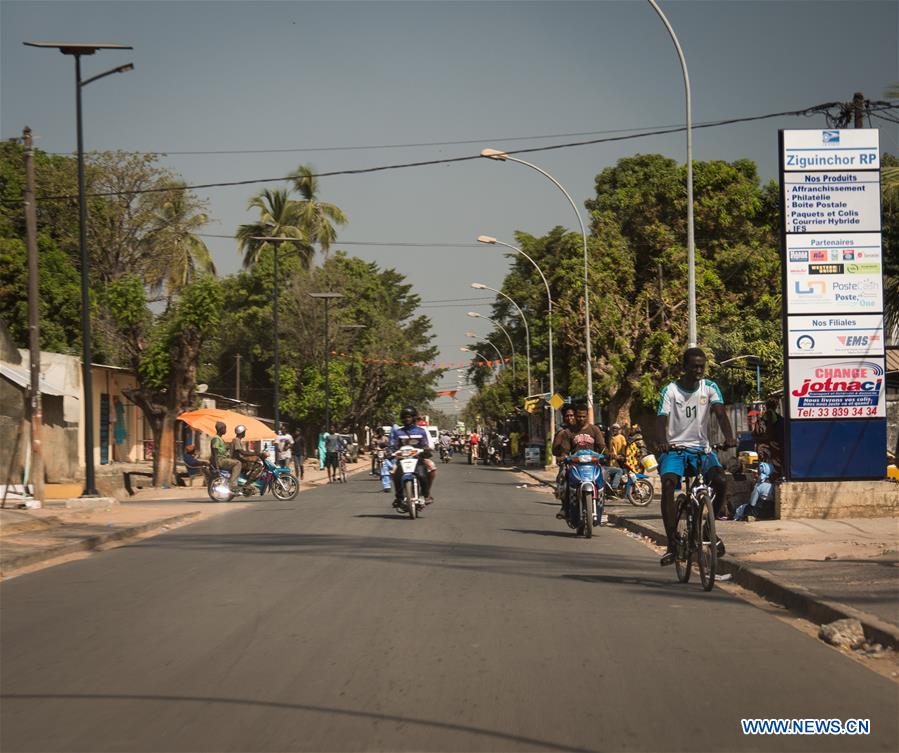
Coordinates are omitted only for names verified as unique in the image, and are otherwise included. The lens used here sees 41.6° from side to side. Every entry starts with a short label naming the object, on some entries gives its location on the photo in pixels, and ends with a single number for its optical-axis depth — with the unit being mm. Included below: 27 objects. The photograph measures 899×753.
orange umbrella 36344
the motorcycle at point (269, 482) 28312
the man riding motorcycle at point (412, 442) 20078
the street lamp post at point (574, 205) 31089
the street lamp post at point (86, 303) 23516
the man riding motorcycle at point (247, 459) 28219
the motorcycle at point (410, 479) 19766
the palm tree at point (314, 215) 73688
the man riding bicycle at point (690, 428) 10391
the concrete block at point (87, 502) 22578
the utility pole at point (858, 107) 22750
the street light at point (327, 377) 48697
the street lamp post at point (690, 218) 20156
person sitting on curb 17078
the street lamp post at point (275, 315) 39344
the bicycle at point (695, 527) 10031
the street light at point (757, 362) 40094
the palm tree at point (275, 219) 72625
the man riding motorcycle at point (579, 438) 16109
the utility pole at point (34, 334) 21669
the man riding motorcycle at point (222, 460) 28062
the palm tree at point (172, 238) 52312
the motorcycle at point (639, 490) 24056
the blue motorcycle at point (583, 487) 15922
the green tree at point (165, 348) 34156
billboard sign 16703
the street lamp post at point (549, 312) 41281
